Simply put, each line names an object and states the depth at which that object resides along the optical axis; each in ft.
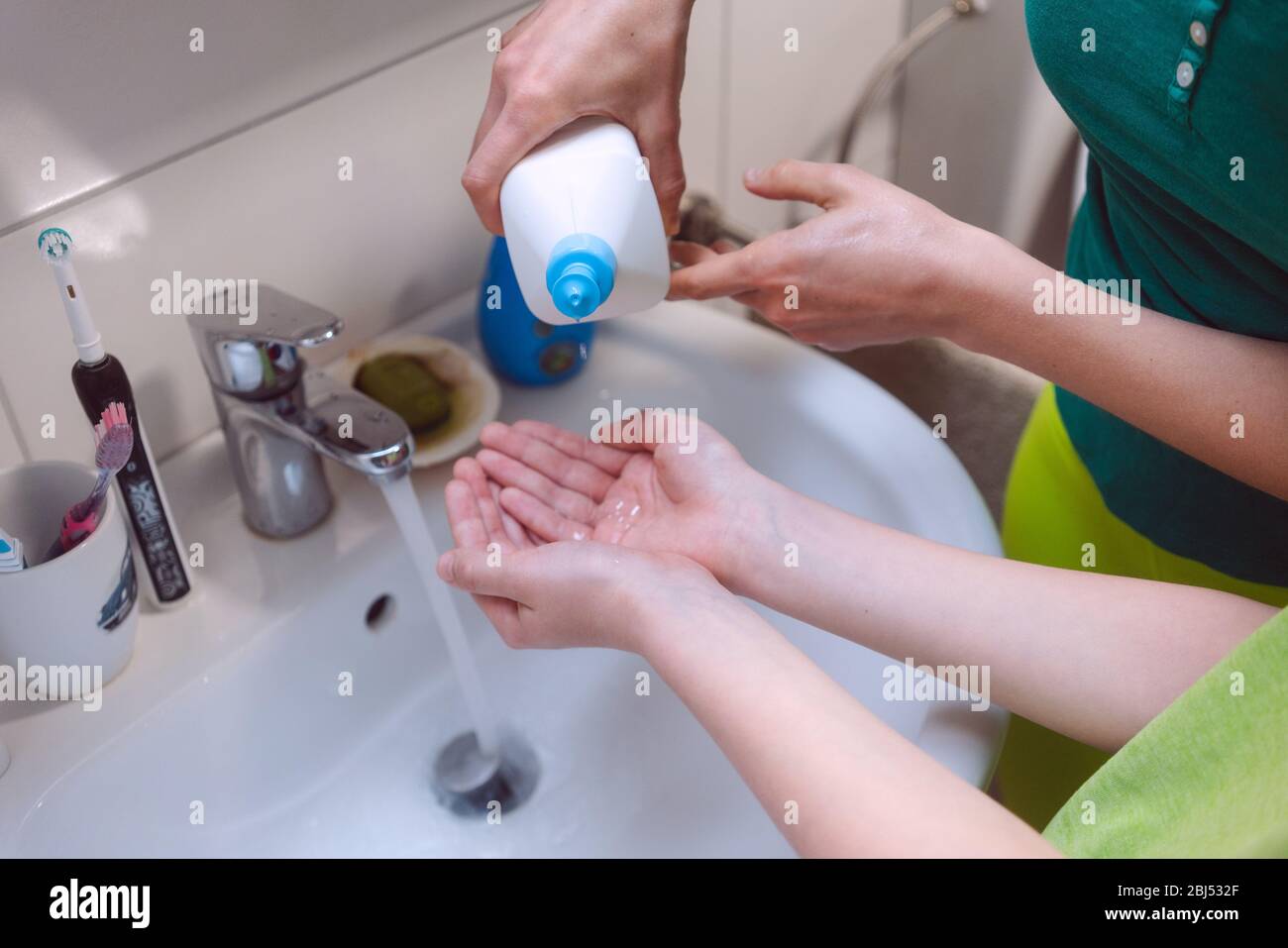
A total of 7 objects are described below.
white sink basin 1.90
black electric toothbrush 1.70
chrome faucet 1.90
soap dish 2.35
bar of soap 2.34
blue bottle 2.42
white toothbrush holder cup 1.77
